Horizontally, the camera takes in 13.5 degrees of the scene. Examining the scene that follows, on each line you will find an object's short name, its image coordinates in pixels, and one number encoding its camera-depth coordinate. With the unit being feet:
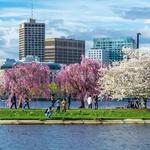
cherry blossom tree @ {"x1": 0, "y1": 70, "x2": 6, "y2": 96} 337.35
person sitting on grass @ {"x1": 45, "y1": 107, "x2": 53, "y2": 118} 194.37
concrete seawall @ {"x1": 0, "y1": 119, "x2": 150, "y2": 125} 186.39
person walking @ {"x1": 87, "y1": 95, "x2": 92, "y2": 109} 272.47
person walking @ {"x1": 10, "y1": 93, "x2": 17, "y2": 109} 276.00
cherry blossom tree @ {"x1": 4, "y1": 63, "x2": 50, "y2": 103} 315.78
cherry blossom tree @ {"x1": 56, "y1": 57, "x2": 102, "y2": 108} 308.60
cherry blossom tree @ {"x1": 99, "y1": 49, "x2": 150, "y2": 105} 256.32
